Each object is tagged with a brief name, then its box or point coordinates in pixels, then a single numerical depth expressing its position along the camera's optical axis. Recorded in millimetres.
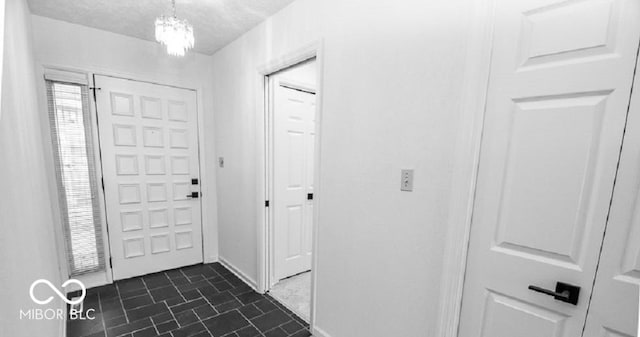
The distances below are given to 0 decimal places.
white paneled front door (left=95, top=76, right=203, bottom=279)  2574
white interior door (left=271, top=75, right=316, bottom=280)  2488
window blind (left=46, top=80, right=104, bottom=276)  2303
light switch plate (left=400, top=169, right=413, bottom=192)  1317
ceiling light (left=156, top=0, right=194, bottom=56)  1591
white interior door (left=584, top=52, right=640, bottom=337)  817
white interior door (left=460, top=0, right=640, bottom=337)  853
